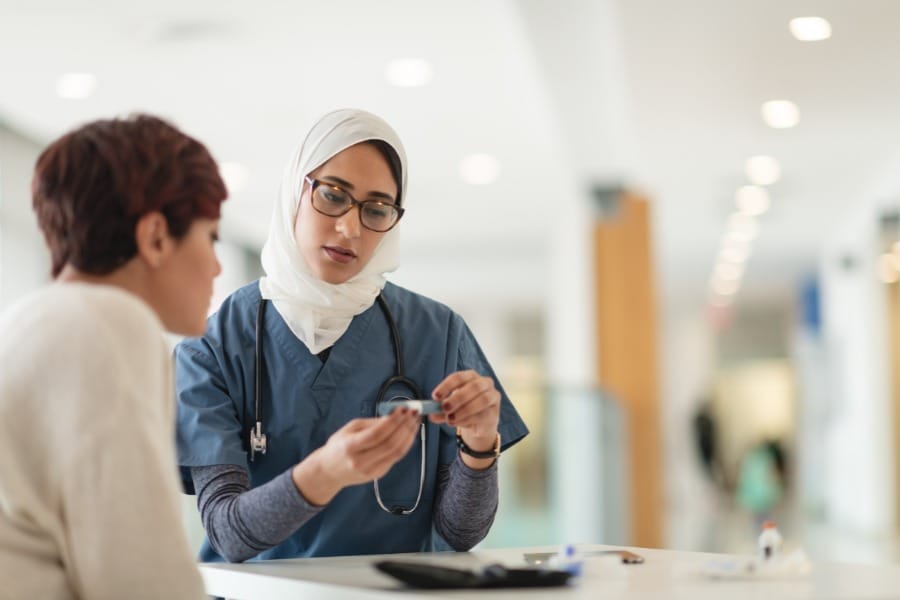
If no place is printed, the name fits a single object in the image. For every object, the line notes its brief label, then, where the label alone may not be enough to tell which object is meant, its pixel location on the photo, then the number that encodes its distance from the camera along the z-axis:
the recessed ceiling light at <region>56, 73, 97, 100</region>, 6.25
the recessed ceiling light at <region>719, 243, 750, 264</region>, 12.99
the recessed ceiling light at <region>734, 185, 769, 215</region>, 9.68
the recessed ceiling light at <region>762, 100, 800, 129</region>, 6.88
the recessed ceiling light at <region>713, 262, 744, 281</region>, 14.53
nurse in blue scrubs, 1.78
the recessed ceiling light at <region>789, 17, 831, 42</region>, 5.36
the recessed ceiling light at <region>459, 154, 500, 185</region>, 8.73
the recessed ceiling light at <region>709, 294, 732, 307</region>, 18.34
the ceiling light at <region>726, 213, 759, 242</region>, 11.02
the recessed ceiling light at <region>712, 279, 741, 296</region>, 16.47
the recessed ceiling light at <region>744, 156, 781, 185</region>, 8.51
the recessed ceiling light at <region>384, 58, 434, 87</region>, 6.21
